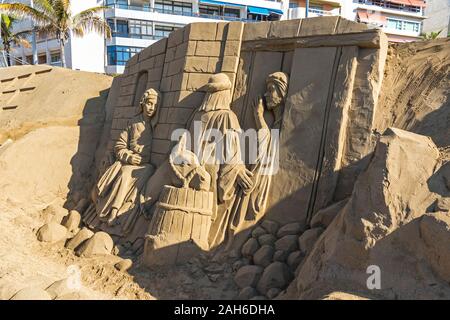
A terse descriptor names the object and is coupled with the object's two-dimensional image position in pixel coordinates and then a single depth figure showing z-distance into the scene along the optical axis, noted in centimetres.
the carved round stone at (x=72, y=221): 623
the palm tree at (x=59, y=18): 1552
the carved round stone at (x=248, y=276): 419
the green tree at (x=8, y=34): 1878
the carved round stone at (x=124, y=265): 490
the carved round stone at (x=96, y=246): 536
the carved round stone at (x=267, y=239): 449
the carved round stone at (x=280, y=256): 423
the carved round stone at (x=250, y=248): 451
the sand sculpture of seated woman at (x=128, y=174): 574
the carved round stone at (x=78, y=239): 566
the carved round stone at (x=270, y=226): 459
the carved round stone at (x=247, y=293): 403
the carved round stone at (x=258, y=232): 463
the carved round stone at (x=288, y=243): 429
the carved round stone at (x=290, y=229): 446
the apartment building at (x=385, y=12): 2733
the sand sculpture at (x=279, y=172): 329
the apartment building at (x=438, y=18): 3002
